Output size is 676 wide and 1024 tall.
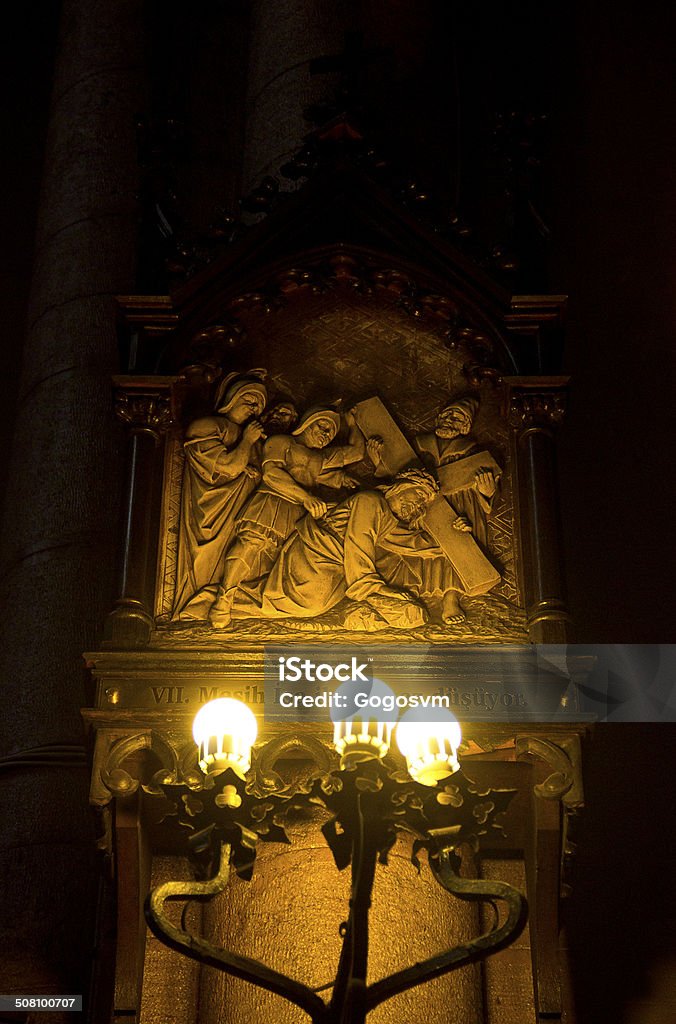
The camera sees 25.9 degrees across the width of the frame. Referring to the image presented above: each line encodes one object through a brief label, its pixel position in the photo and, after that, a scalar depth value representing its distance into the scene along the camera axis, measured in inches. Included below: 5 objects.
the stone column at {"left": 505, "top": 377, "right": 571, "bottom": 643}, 227.8
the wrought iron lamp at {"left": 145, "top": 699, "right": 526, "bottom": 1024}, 173.6
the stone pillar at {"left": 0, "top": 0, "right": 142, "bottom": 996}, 267.9
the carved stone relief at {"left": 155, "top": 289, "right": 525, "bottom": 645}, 237.0
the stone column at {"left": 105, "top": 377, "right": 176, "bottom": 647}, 227.0
